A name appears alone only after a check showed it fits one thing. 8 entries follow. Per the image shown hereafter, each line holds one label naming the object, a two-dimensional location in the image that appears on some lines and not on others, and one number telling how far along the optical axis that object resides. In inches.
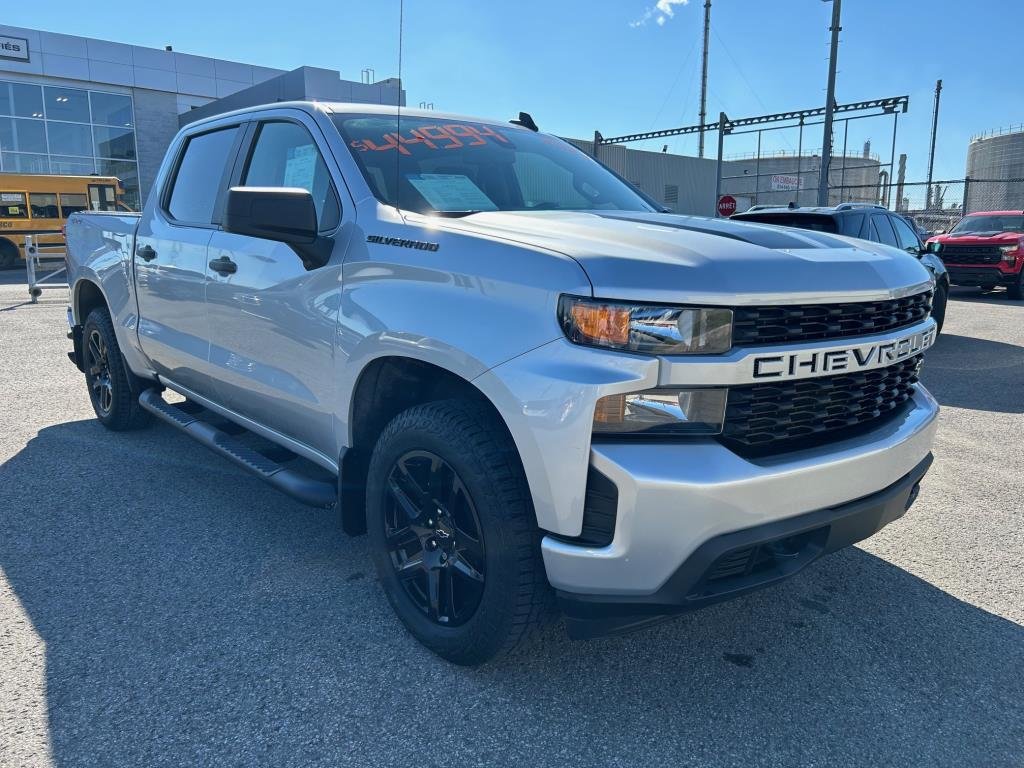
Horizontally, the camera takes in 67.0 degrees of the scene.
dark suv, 315.6
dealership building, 1130.7
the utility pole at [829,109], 622.2
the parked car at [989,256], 566.9
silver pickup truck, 78.1
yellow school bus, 863.1
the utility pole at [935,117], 1416.1
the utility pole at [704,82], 1695.4
